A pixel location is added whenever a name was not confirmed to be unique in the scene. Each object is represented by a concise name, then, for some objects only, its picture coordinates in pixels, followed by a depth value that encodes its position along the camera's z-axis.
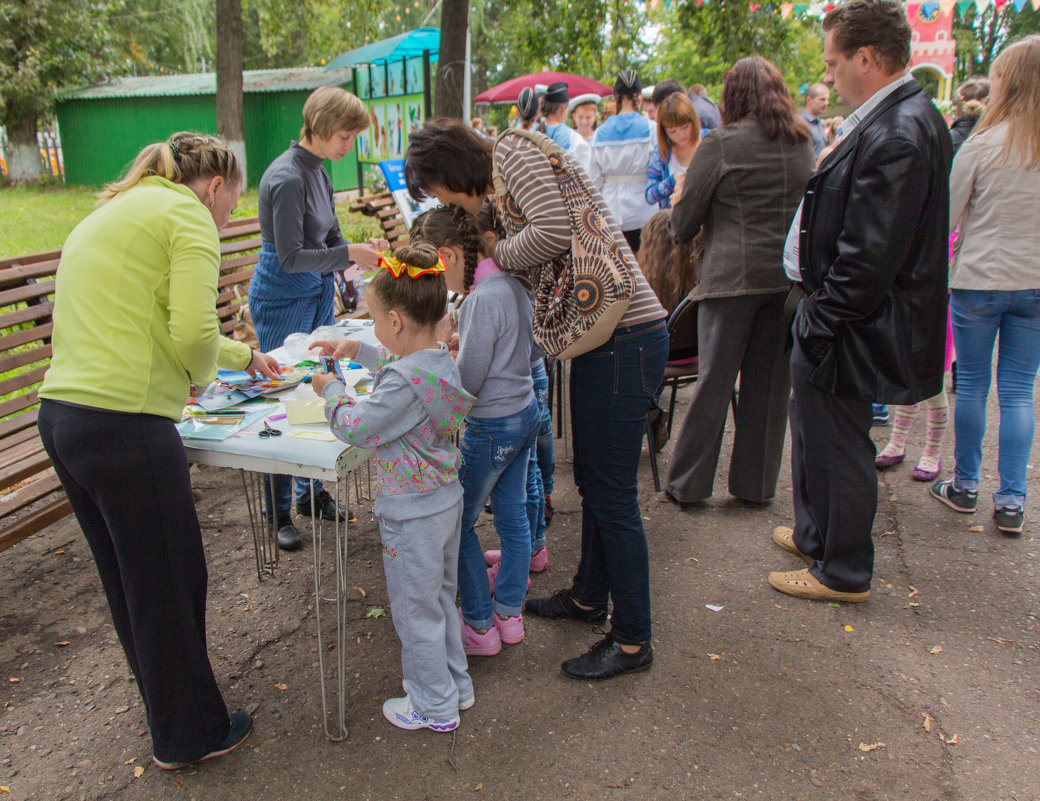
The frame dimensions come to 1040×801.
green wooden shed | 21.27
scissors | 2.28
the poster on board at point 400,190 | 5.81
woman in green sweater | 1.91
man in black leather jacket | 2.57
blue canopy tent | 9.52
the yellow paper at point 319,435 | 2.26
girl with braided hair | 2.41
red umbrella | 15.25
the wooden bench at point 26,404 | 2.83
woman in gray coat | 3.34
